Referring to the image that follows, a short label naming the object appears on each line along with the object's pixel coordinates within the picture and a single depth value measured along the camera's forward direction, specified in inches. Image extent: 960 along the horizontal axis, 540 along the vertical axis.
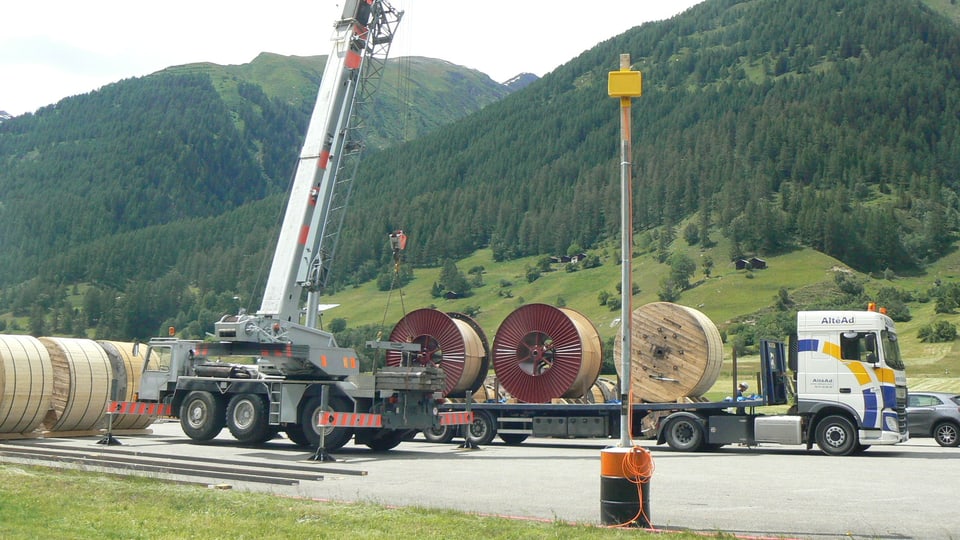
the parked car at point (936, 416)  1055.6
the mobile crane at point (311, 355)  866.1
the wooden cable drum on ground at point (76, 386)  1018.1
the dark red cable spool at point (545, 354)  1047.0
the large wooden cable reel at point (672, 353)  983.0
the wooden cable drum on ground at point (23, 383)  937.5
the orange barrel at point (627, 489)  434.9
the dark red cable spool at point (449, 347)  1106.1
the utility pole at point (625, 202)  453.1
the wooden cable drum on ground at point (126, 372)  1085.8
